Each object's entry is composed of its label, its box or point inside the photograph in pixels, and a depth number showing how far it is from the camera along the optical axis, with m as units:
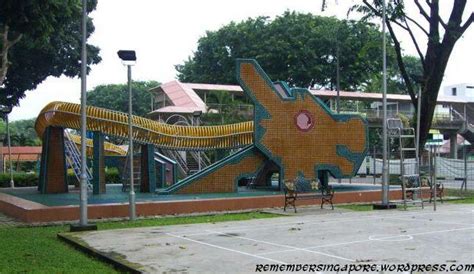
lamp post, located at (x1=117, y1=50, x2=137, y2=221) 16.14
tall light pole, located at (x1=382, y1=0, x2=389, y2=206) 19.53
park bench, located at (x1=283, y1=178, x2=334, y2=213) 19.59
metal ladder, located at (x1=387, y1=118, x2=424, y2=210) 18.86
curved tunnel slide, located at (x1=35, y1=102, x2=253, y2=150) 22.73
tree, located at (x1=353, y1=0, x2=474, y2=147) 26.41
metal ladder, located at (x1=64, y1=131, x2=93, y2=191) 24.92
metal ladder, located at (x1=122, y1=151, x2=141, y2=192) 24.77
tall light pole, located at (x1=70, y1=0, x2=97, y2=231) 14.65
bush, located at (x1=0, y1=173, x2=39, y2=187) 33.00
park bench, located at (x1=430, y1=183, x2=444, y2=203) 22.56
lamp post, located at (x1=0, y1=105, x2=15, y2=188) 30.76
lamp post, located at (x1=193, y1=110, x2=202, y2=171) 34.91
